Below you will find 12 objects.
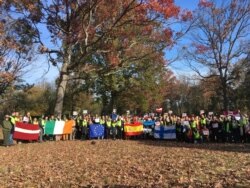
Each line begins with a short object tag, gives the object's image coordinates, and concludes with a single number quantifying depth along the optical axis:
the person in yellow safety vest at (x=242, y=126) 11.69
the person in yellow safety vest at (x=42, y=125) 12.35
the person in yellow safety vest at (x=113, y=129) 13.66
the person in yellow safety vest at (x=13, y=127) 11.31
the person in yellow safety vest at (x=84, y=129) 13.65
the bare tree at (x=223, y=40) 22.11
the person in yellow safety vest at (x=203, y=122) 12.30
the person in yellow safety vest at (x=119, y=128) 13.84
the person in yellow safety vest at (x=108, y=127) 13.79
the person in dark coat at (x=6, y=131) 11.05
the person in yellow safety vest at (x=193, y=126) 12.04
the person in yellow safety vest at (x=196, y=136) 11.99
